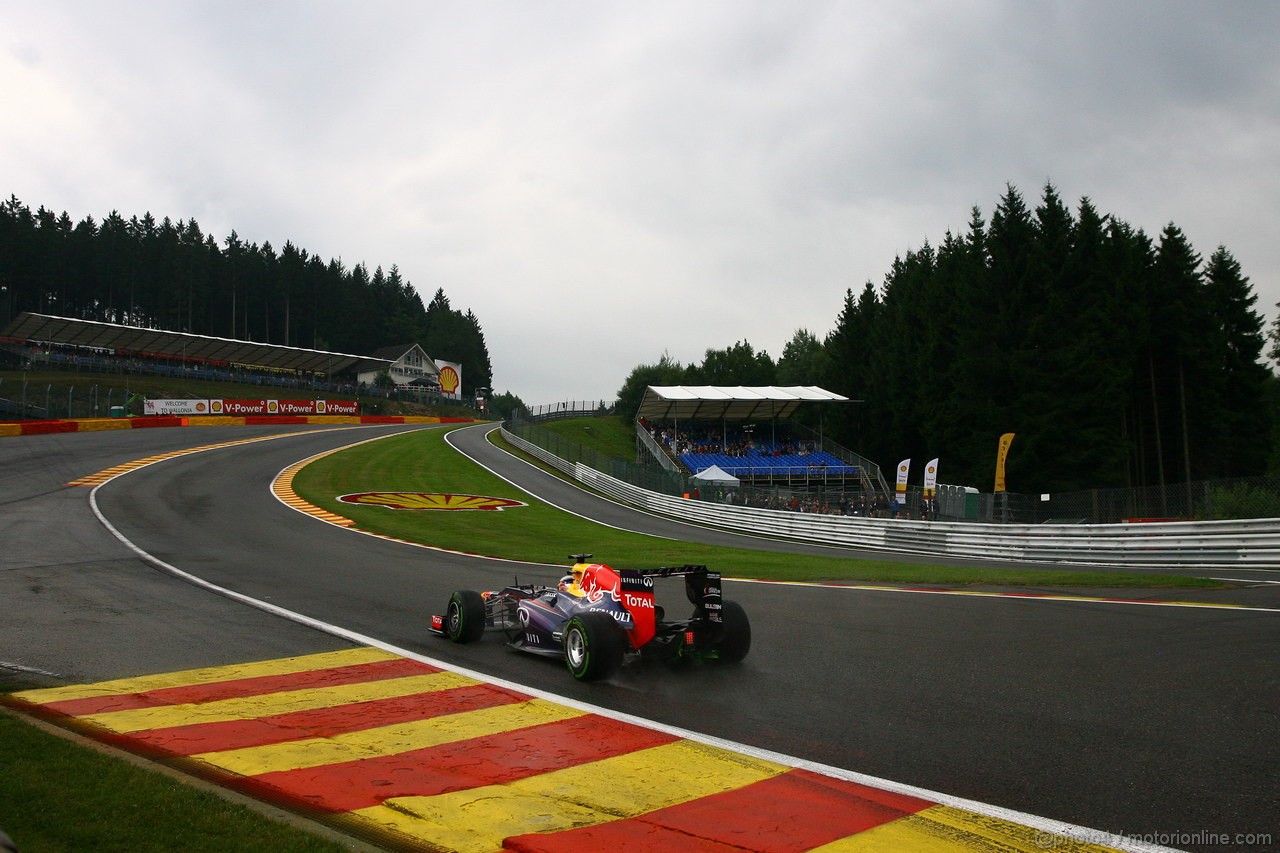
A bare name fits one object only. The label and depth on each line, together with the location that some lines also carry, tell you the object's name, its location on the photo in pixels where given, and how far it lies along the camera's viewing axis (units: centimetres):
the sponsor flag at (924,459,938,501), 3297
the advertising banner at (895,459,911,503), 3572
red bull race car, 772
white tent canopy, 4188
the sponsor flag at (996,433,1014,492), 3550
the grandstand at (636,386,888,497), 5647
